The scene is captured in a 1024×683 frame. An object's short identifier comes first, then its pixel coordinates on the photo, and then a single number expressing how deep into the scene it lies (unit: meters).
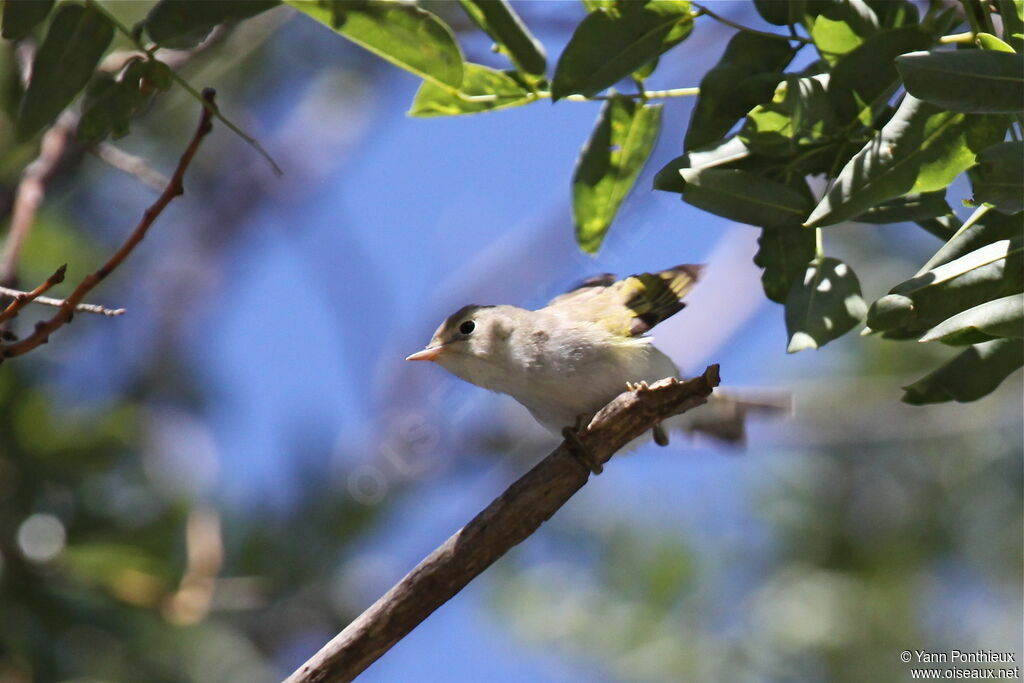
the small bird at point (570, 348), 5.96
